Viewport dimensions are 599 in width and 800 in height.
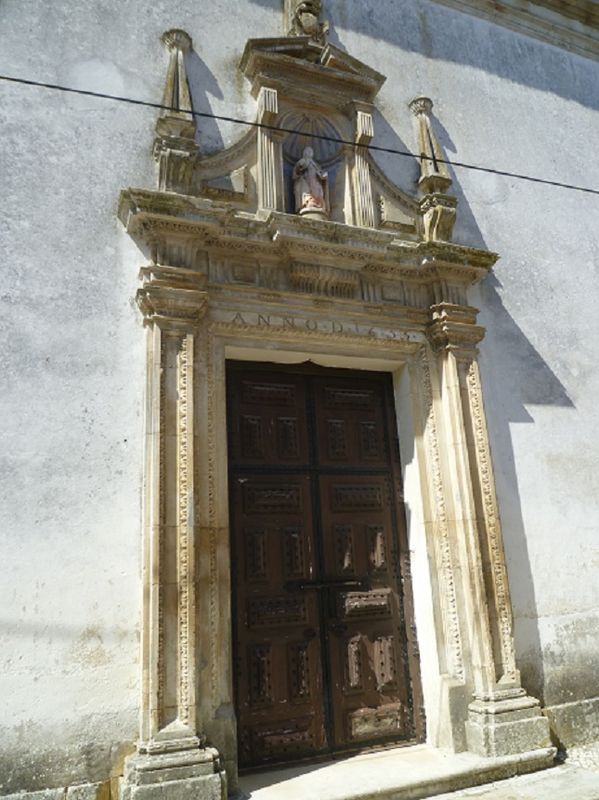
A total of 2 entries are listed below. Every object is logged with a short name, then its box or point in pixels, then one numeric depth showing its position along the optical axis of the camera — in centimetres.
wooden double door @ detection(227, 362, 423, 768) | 433
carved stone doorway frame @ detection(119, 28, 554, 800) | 381
